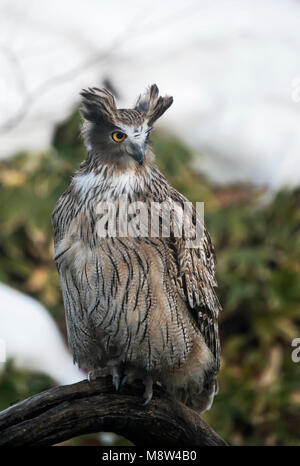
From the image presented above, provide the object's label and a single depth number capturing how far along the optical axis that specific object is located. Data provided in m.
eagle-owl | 4.50
